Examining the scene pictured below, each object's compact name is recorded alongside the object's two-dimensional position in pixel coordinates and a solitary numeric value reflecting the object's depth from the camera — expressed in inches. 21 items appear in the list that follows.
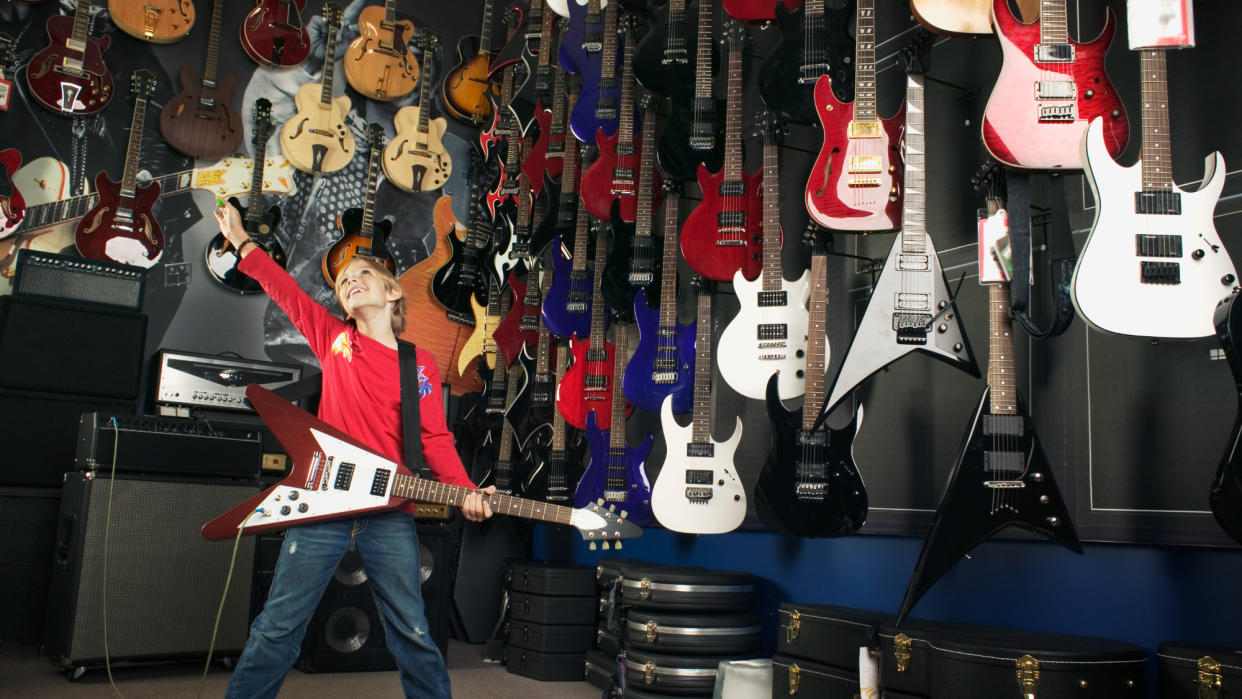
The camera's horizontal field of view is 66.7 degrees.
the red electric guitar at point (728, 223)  128.1
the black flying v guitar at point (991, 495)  87.4
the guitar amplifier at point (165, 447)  140.3
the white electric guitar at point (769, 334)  117.6
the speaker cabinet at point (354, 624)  150.6
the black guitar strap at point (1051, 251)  90.3
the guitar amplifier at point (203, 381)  166.9
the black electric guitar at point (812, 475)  109.8
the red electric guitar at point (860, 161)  106.2
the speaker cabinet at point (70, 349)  149.4
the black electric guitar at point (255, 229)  199.9
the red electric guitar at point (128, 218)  185.5
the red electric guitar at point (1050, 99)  86.7
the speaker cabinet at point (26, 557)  154.8
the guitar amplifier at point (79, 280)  152.5
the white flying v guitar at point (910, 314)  98.8
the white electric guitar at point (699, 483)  126.3
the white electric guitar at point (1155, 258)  76.3
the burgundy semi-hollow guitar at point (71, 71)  185.3
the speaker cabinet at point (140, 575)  134.2
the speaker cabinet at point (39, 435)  150.3
